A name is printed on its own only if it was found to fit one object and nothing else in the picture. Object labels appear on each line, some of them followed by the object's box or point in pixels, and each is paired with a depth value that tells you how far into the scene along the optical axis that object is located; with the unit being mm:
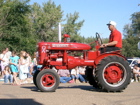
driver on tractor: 7382
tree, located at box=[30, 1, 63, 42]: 43474
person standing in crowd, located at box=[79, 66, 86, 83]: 11795
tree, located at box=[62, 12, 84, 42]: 49434
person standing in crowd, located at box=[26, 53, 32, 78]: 11754
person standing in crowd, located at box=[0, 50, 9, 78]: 12733
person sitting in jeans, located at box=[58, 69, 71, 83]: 11256
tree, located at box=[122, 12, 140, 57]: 53301
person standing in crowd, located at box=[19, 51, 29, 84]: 10979
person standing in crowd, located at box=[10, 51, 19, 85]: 10247
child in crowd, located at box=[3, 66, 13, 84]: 10788
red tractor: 7198
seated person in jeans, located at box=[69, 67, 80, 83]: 11774
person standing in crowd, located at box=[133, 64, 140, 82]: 13360
